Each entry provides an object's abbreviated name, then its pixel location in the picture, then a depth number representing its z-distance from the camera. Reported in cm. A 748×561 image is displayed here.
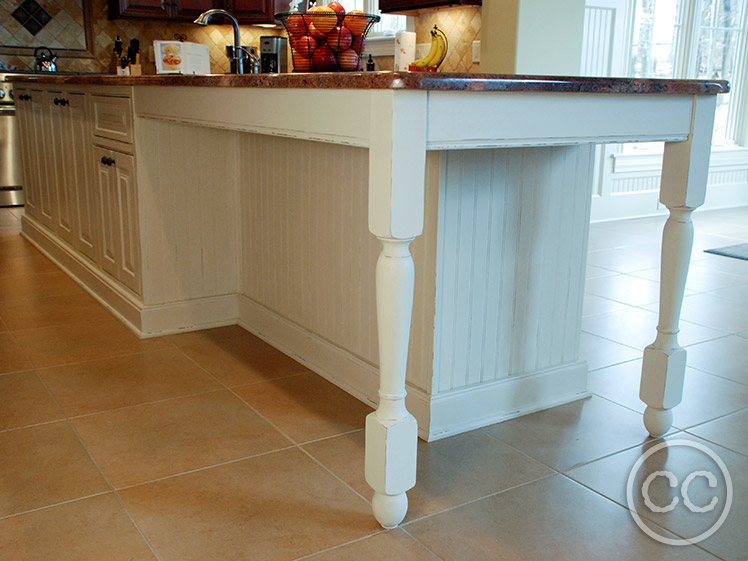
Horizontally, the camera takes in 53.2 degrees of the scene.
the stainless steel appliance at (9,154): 570
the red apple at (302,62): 217
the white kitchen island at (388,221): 155
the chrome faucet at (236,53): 269
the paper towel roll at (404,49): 304
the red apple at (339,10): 211
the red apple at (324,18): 210
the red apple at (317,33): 212
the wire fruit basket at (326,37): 211
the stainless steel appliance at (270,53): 357
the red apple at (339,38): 213
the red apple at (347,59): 217
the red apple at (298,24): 211
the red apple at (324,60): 216
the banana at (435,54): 241
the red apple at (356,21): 210
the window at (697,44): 610
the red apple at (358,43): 216
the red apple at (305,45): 214
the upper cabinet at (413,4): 302
